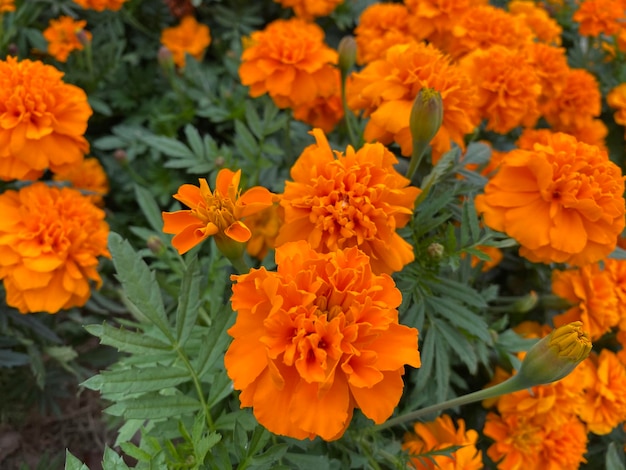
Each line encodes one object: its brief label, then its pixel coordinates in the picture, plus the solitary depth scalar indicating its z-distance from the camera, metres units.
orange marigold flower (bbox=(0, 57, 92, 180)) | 0.34
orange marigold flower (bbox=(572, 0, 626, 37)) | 0.46
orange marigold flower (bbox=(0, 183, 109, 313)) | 0.34
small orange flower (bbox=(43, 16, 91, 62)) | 0.45
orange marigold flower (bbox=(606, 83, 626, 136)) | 0.45
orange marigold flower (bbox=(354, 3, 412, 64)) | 0.43
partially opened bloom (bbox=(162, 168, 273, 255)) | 0.26
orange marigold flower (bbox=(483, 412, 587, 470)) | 0.35
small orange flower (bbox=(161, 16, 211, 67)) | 0.50
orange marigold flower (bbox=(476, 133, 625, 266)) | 0.30
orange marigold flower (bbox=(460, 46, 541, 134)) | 0.36
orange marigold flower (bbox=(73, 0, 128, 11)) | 0.45
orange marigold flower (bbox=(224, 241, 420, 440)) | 0.23
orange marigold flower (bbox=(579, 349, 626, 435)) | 0.36
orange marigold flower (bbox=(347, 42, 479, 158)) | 0.32
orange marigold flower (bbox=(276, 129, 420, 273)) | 0.27
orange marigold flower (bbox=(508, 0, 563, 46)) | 0.47
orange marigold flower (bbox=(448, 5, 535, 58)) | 0.40
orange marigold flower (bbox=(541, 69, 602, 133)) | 0.43
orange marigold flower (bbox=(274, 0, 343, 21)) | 0.49
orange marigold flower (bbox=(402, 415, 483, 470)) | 0.32
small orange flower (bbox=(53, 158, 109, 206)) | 0.44
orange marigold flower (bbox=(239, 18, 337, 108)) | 0.37
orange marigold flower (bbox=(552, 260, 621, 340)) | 0.35
